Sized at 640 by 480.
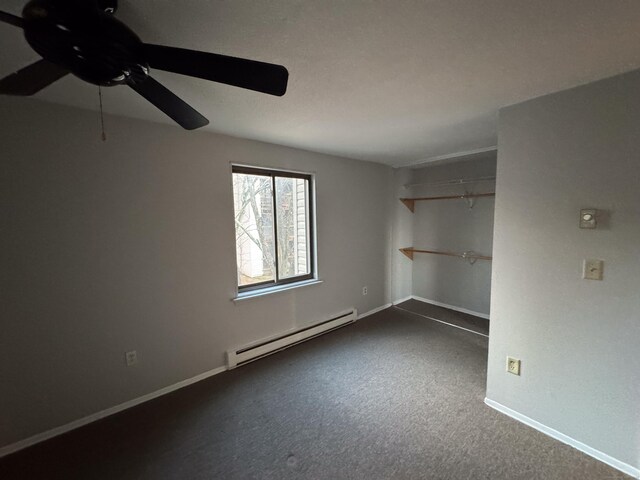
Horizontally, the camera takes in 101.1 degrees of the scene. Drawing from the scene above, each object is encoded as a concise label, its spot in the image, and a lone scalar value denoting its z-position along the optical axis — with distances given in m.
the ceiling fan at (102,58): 0.72
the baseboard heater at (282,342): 2.51
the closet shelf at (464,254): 3.54
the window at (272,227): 2.69
